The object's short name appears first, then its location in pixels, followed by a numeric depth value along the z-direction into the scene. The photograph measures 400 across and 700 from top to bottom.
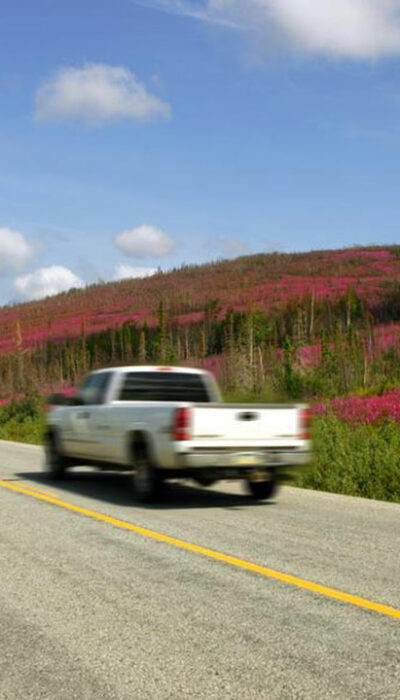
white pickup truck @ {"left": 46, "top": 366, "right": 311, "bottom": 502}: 10.83
